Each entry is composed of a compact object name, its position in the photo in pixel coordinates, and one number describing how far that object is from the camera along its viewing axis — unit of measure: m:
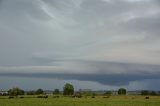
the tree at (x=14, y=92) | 122.74
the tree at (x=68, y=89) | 122.19
